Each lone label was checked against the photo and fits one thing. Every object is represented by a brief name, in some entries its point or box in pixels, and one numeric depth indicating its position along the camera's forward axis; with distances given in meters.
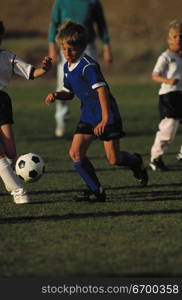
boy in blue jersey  15.41
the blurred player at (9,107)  15.76
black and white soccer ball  16.98
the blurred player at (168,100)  20.22
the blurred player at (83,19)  26.12
